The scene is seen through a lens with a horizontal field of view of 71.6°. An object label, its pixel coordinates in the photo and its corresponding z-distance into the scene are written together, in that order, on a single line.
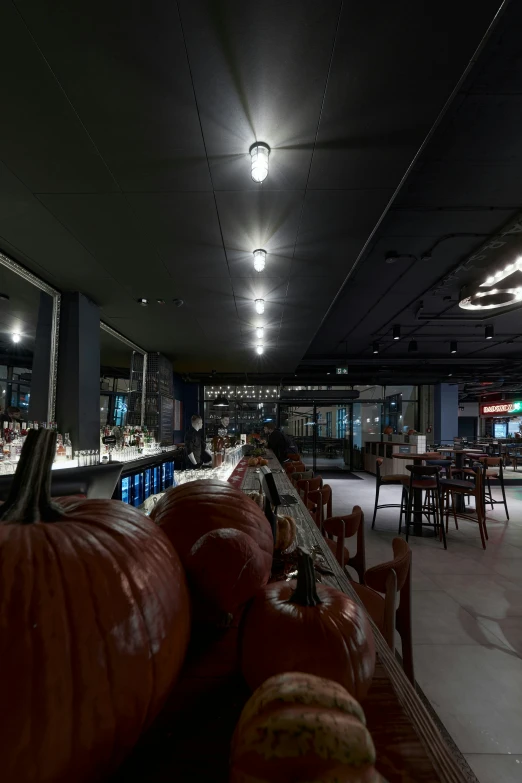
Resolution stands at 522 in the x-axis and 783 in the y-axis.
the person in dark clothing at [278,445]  8.47
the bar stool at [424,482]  5.26
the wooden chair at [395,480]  5.66
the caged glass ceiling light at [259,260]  4.05
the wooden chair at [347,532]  2.03
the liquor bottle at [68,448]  4.75
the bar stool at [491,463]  6.53
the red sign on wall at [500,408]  19.41
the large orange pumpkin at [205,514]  0.58
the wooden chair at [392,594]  1.30
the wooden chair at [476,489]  4.92
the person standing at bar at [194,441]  6.40
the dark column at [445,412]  14.27
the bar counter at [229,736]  0.35
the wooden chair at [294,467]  5.49
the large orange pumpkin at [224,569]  0.44
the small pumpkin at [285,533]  0.99
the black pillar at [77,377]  5.12
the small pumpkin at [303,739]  0.26
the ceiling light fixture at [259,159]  2.59
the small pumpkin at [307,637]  0.41
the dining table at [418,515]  5.43
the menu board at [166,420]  9.57
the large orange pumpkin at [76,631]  0.27
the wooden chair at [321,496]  2.93
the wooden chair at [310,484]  3.64
